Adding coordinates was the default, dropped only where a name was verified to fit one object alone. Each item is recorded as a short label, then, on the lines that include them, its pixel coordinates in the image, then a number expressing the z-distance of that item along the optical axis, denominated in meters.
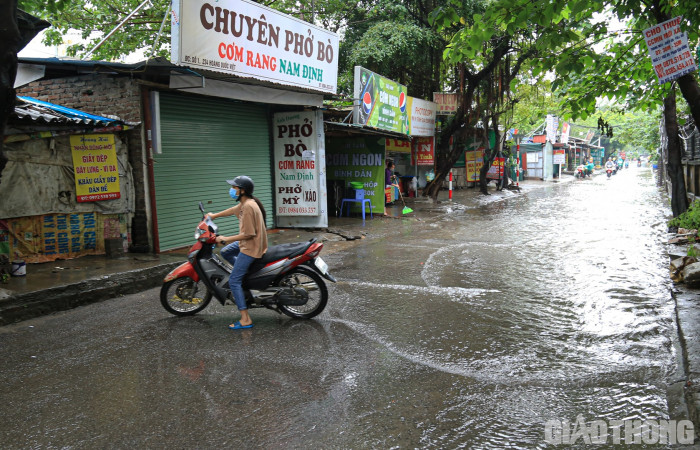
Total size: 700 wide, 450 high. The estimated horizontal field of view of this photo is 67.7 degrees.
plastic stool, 15.38
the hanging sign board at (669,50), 5.92
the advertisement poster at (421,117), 19.47
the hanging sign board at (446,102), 22.23
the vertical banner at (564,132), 43.56
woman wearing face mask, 5.47
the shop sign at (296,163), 12.49
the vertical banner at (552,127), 39.78
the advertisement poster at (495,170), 29.59
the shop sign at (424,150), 21.78
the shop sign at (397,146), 20.16
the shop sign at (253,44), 8.65
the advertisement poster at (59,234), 7.99
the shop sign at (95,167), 8.74
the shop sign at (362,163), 15.95
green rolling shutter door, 9.90
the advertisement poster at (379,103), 14.45
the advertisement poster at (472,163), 30.62
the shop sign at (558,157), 43.38
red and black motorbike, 5.70
